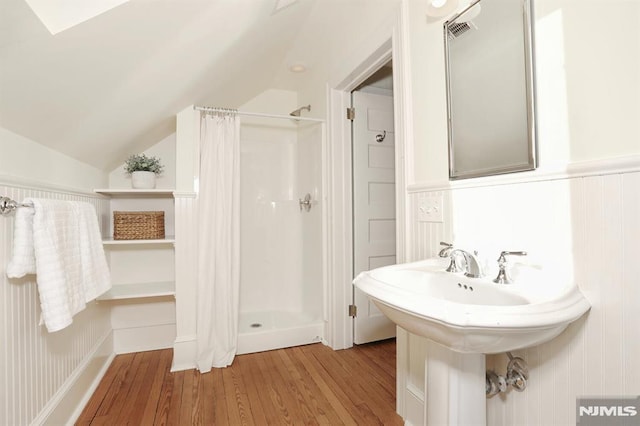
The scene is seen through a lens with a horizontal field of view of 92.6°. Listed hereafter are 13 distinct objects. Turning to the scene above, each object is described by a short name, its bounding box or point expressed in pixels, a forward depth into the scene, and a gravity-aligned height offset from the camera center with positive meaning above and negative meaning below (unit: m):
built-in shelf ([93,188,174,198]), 1.97 +0.20
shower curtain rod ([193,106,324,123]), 2.09 +0.78
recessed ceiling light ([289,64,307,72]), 2.59 +1.30
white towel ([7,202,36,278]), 1.09 -0.09
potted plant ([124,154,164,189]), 2.13 +0.36
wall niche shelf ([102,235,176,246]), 1.99 -0.13
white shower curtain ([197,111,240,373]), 2.05 -0.13
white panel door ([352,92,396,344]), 2.39 +0.15
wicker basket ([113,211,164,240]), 2.08 -0.03
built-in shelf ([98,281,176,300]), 2.01 -0.49
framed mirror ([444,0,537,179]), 1.00 +0.47
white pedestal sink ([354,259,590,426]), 0.71 -0.24
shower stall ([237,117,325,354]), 2.77 -0.03
